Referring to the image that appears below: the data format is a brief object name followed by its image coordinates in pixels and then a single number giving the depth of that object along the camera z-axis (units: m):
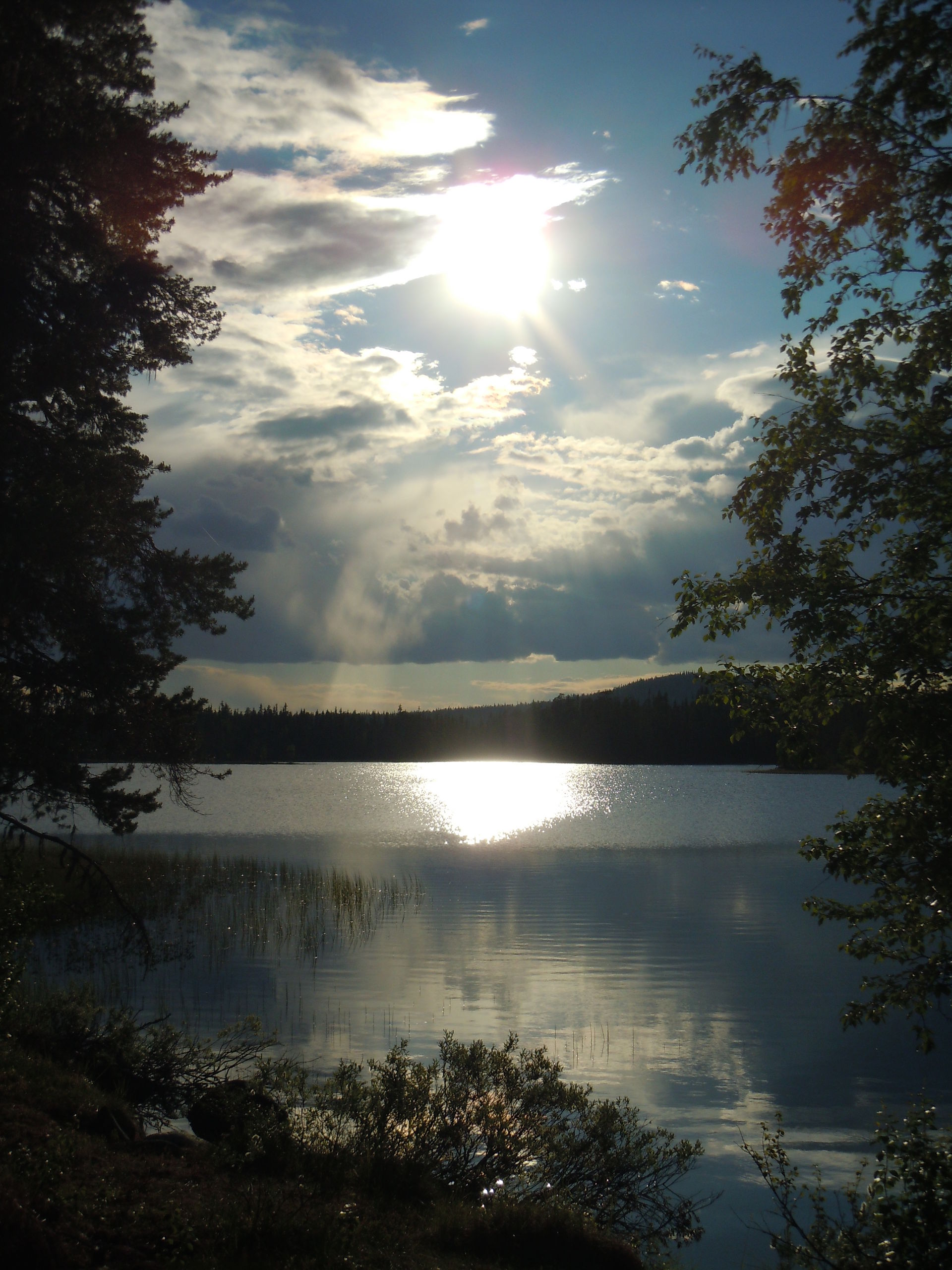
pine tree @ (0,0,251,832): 13.75
